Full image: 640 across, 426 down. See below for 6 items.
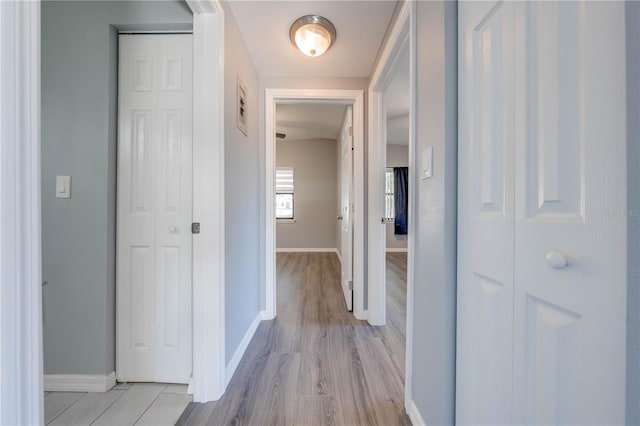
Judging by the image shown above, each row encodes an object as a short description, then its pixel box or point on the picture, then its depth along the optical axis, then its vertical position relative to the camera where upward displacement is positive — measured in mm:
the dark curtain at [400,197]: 6035 +375
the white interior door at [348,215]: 2459 -27
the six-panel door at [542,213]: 462 +0
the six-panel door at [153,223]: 1430 -66
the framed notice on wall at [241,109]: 1683 +720
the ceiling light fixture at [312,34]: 1681 +1238
